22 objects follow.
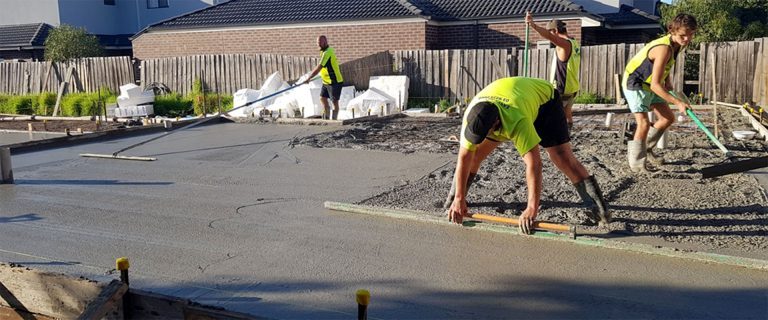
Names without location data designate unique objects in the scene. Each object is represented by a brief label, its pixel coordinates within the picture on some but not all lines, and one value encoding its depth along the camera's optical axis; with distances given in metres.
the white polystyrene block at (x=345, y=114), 14.29
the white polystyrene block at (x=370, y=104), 14.42
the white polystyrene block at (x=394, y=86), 16.00
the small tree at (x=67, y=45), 23.53
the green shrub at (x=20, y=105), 20.12
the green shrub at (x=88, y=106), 18.94
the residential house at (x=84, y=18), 28.89
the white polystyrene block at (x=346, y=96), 15.19
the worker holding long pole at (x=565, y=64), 8.19
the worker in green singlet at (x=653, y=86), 6.27
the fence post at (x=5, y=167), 7.42
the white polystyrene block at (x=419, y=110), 14.22
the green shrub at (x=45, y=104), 19.73
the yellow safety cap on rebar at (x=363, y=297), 3.00
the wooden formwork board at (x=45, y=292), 3.72
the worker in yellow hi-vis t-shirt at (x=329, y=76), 12.16
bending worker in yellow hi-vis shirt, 4.42
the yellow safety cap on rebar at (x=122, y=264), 3.69
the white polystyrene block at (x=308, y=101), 14.49
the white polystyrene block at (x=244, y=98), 15.12
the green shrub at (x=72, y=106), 19.28
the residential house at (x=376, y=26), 18.89
